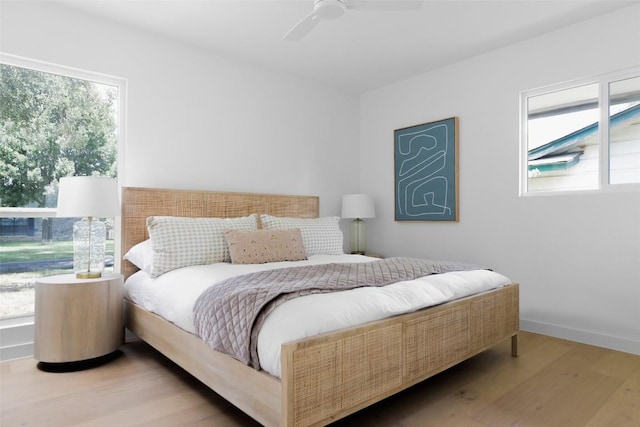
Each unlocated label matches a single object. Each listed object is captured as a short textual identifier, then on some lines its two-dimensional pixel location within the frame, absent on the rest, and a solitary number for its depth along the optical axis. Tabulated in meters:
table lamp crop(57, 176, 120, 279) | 2.50
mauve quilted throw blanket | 1.61
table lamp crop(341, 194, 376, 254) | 4.31
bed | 1.45
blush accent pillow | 2.83
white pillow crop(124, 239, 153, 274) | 2.74
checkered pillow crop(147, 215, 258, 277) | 2.62
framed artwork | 3.85
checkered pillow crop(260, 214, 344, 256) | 3.40
